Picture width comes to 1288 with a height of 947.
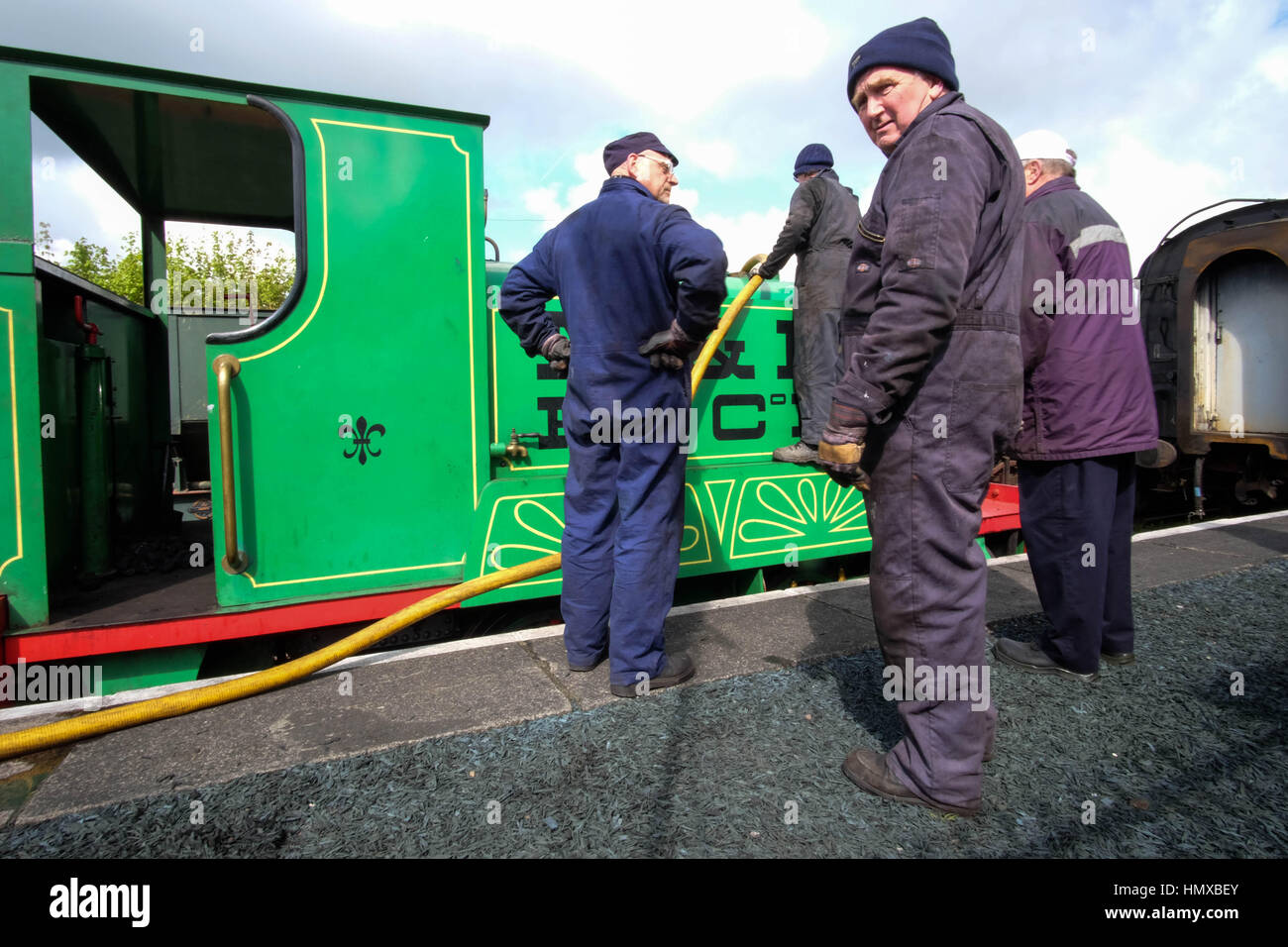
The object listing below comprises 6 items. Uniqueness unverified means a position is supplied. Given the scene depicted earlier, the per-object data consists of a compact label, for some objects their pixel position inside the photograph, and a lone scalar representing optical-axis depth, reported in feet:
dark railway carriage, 24.35
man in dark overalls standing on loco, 12.51
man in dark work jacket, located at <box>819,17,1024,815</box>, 5.46
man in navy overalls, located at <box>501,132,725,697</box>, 7.76
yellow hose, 6.51
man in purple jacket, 8.13
